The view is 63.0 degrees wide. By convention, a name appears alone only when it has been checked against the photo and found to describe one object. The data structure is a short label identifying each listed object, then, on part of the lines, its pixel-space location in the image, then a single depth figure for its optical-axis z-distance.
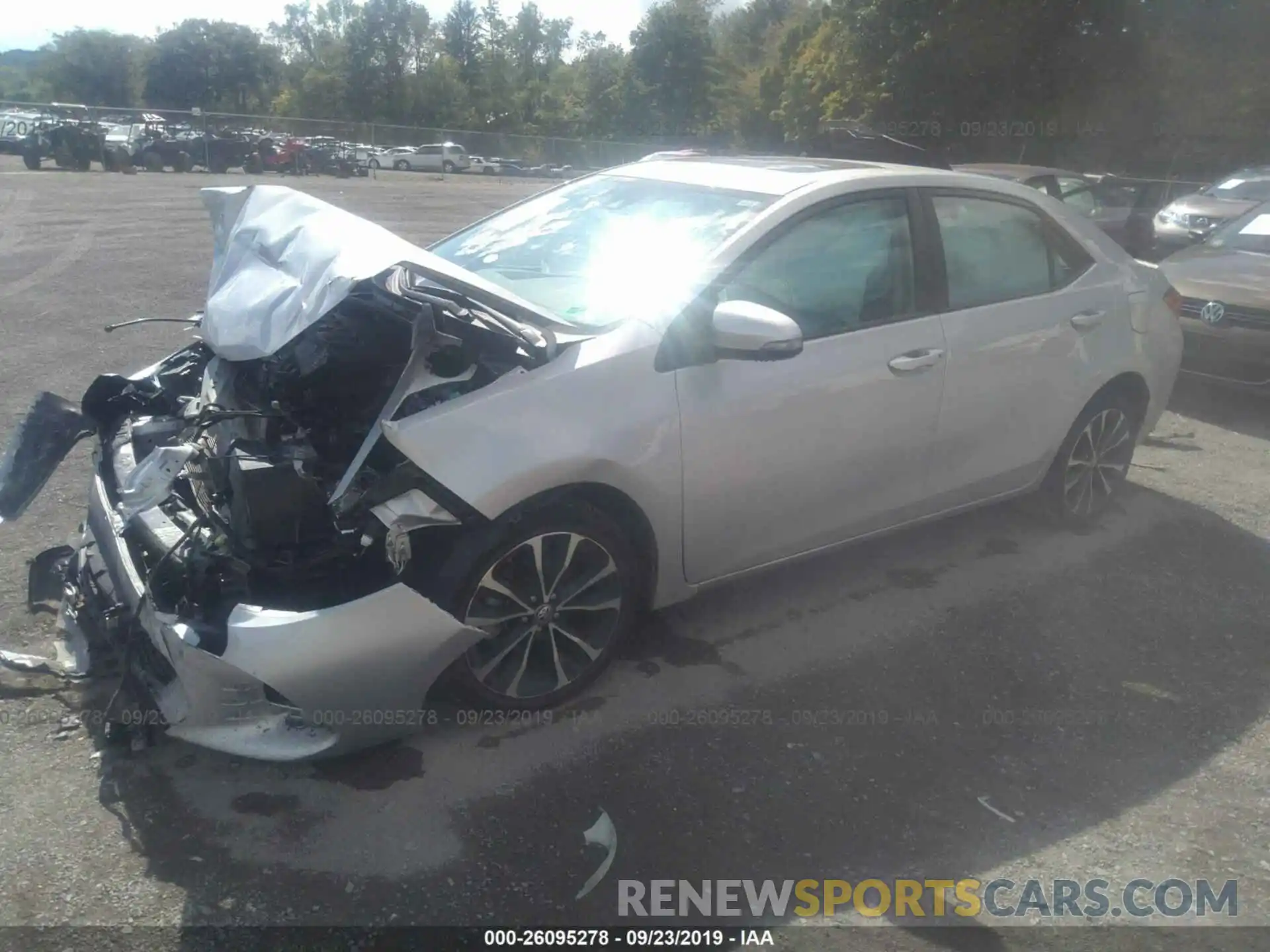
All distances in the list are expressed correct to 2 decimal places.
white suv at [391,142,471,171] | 38.25
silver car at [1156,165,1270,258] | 11.59
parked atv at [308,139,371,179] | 31.55
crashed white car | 3.00
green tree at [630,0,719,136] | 67.81
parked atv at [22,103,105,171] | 25.53
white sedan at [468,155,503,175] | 38.53
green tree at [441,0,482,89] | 90.44
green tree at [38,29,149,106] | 75.00
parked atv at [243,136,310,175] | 30.27
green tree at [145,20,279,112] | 73.62
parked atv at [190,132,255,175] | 29.66
